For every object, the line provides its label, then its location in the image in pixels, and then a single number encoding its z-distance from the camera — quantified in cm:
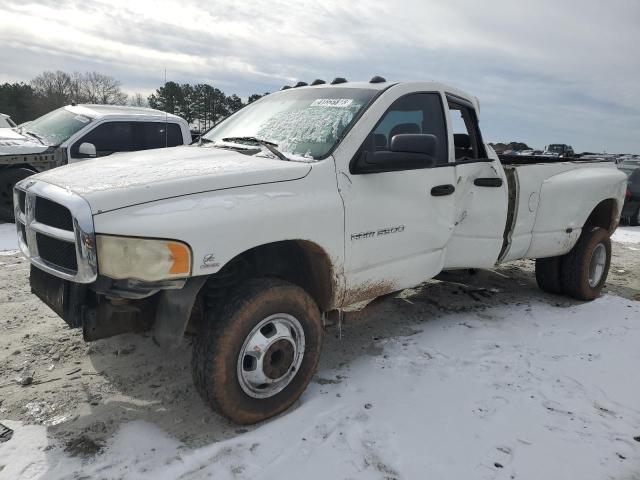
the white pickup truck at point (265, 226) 238
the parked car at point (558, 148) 3199
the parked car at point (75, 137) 810
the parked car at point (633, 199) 1242
